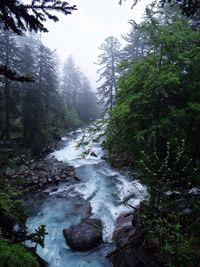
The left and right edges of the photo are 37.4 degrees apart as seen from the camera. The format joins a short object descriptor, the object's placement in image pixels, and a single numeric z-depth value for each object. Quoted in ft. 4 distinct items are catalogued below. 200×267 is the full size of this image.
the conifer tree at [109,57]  125.59
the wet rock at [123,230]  35.65
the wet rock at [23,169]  69.43
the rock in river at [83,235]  37.81
